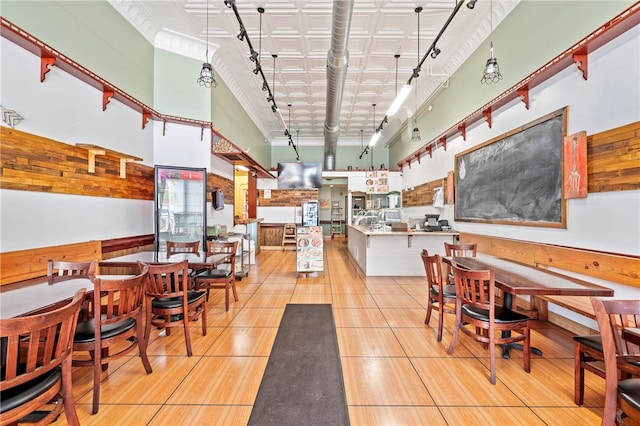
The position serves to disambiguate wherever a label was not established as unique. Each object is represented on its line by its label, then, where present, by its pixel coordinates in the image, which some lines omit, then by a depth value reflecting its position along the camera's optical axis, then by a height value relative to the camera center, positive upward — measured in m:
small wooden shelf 3.48 +0.80
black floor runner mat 1.99 -1.51
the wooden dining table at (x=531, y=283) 2.25 -0.63
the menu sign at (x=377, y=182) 10.90 +1.25
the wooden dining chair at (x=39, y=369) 1.28 -0.84
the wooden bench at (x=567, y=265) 2.58 -0.59
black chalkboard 3.46 +0.59
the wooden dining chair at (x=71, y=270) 2.54 -0.63
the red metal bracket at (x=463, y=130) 5.68 +1.78
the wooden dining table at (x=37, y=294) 1.73 -0.64
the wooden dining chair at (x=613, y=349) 1.60 -0.82
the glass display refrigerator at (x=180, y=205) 4.96 +0.11
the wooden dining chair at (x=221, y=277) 3.95 -0.99
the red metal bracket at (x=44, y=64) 2.94 +1.60
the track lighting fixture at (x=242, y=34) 4.30 +2.89
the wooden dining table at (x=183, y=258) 3.29 -0.67
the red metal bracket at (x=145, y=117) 4.81 +1.68
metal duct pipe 3.84 +2.88
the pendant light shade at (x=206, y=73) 4.21 +2.18
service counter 6.08 -0.89
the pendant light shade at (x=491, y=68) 3.62 +1.99
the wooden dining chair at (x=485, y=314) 2.41 -0.98
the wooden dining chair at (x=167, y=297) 2.72 -0.91
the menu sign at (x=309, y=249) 6.02 -0.84
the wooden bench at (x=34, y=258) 2.58 -0.54
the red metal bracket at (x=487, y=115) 4.78 +1.80
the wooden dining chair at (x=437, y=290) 3.13 -0.96
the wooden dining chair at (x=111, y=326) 2.02 -0.96
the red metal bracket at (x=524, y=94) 3.92 +1.76
